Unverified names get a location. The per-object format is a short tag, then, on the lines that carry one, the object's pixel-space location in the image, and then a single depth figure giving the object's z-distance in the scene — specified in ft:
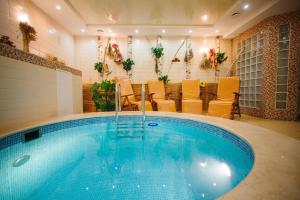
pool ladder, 8.77
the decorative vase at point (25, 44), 10.24
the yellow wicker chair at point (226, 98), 12.80
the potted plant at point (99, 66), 18.43
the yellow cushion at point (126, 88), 15.14
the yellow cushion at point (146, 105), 14.43
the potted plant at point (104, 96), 14.79
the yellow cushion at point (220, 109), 12.74
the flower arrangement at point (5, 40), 8.43
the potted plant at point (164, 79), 17.68
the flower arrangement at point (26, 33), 10.10
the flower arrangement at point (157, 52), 18.84
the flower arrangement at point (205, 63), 19.63
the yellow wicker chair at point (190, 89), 16.47
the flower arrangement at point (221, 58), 18.61
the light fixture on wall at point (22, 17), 10.92
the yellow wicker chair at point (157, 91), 16.31
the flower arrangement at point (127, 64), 18.81
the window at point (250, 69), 15.47
